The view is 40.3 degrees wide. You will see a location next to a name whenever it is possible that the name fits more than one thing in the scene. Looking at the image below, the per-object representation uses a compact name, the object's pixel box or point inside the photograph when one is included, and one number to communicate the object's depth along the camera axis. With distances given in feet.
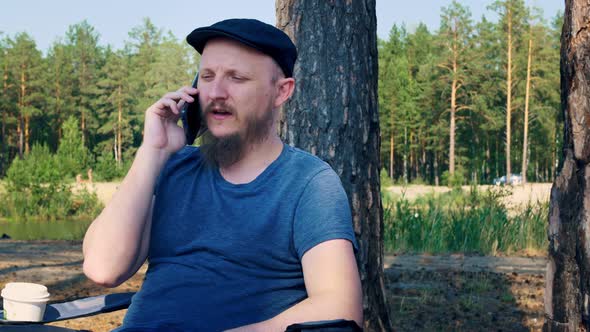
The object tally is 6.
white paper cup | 7.65
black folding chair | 7.63
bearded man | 7.73
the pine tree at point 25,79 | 188.24
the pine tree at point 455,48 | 155.22
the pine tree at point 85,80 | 213.87
